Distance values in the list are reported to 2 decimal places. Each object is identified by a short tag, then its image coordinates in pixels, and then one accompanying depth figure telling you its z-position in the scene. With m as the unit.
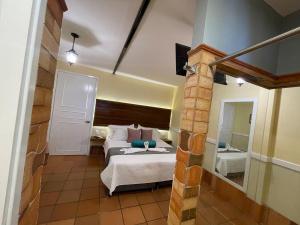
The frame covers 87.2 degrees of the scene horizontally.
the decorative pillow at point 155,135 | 4.31
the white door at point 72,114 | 4.04
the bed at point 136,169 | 2.39
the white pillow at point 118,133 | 3.98
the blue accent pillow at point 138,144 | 3.33
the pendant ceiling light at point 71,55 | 2.51
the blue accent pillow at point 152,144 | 3.38
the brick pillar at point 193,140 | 1.08
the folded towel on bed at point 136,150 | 2.94
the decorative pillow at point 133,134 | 3.94
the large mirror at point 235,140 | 2.40
